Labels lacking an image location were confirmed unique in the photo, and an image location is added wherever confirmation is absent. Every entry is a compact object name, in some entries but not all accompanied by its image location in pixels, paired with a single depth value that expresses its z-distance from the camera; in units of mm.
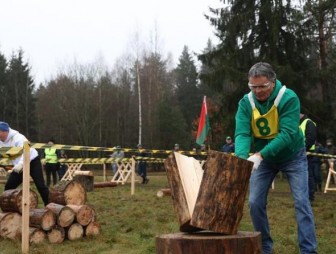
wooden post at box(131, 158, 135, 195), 14273
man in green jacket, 4258
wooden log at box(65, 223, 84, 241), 6996
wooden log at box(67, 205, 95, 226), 7133
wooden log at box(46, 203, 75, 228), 6912
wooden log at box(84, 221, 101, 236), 7223
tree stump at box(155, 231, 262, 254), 3705
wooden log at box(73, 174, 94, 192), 16328
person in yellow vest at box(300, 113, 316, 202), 9422
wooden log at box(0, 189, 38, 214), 6930
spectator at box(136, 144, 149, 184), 20770
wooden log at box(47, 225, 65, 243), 6742
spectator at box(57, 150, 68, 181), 23203
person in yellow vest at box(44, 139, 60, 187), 17812
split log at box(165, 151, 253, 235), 3877
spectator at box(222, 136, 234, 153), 15776
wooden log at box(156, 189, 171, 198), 13438
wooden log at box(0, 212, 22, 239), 6871
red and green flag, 16844
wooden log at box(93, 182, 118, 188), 17281
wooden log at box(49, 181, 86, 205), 8508
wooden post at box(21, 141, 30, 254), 6023
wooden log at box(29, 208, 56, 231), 6676
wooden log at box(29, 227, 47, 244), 6576
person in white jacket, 7121
